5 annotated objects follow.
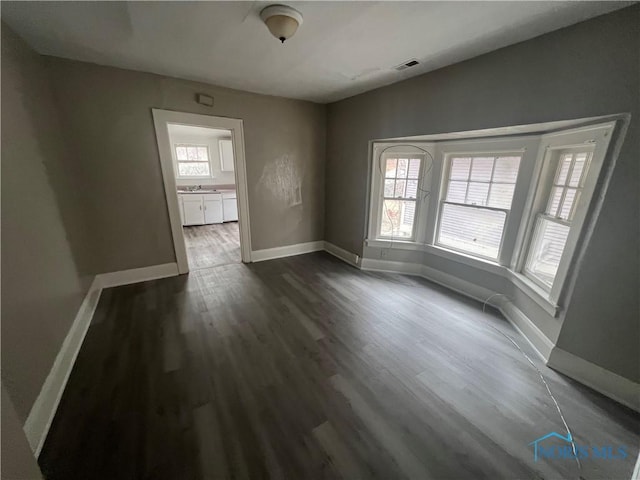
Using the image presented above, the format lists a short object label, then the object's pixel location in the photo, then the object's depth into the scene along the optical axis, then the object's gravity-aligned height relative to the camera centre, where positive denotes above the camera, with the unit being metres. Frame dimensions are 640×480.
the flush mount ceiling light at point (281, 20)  1.61 +0.97
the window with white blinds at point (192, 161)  6.65 +0.23
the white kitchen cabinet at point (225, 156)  6.89 +0.38
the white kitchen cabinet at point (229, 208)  6.57 -0.96
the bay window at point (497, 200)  1.98 -0.27
